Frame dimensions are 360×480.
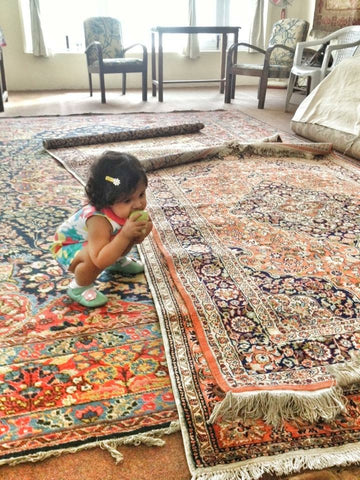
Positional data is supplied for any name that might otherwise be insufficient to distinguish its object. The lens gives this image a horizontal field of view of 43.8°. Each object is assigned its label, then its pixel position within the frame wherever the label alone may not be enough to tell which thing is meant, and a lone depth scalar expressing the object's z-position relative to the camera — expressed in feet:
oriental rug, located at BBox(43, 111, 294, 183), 11.48
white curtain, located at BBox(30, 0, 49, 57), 22.71
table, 19.92
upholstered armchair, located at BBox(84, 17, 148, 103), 20.07
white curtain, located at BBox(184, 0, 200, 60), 25.09
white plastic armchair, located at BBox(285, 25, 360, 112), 16.74
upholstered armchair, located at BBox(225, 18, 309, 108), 19.58
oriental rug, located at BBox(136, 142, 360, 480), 3.79
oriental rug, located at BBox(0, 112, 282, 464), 3.85
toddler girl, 5.16
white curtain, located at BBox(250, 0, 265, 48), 25.89
